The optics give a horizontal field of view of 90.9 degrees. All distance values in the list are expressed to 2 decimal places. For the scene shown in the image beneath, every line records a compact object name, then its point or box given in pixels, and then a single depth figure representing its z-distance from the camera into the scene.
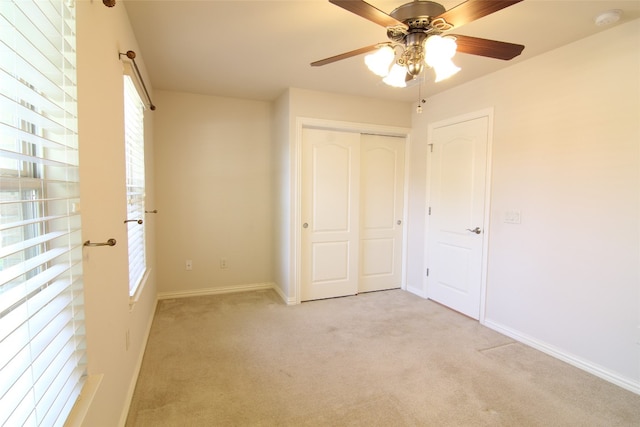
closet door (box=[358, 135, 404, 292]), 4.05
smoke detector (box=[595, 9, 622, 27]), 1.98
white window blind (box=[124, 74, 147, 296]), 2.22
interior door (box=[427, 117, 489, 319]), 3.23
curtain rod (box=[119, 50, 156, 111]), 1.85
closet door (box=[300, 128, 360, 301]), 3.72
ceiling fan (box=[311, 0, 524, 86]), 1.42
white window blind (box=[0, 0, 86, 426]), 0.76
